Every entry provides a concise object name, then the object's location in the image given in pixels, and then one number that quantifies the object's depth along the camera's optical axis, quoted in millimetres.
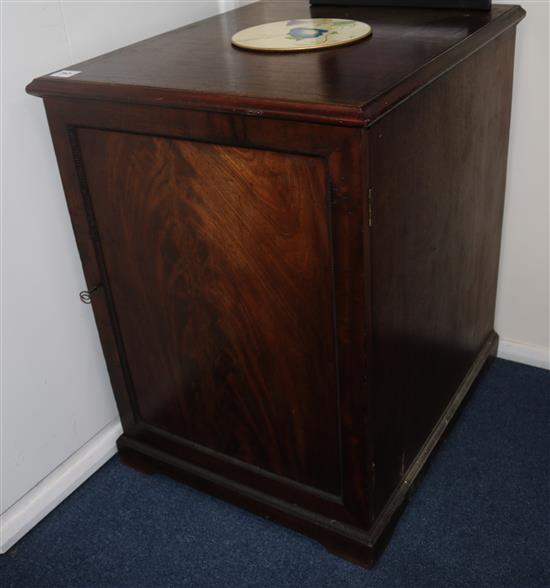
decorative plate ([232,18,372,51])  1124
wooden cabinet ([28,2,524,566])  957
